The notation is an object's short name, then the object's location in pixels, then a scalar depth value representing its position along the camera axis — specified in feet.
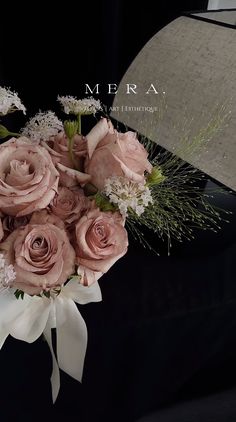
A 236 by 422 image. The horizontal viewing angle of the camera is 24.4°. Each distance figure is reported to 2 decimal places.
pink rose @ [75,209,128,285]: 1.78
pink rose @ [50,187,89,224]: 1.82
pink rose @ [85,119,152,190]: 1.78
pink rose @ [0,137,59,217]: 1.69
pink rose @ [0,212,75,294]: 1.73
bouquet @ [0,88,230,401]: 1.73
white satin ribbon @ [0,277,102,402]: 2.06
